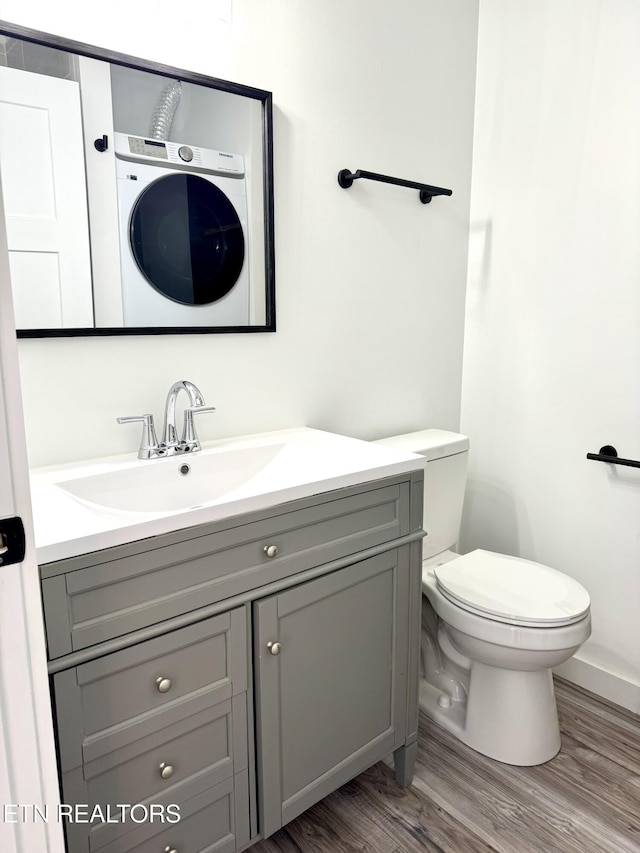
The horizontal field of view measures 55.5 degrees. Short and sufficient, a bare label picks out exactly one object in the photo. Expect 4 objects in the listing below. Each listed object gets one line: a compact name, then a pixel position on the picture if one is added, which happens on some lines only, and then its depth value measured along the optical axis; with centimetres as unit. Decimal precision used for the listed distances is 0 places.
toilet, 160
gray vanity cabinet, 100
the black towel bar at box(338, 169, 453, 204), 180
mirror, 127
